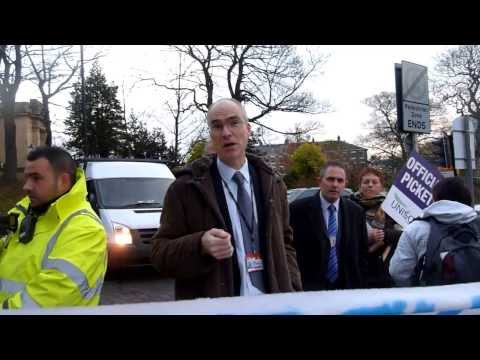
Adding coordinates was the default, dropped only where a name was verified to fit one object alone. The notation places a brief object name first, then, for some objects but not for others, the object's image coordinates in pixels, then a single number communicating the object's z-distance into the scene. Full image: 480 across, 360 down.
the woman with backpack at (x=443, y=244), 2.85
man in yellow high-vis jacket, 1.89
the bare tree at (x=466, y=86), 23.64
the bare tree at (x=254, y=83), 23.41
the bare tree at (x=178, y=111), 25.07
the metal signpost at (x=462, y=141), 6.84
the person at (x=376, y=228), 4.20
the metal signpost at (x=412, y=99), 5.37
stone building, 27.35
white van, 9.09
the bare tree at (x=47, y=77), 19.56
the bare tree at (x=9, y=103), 18.30
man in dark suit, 3.63
